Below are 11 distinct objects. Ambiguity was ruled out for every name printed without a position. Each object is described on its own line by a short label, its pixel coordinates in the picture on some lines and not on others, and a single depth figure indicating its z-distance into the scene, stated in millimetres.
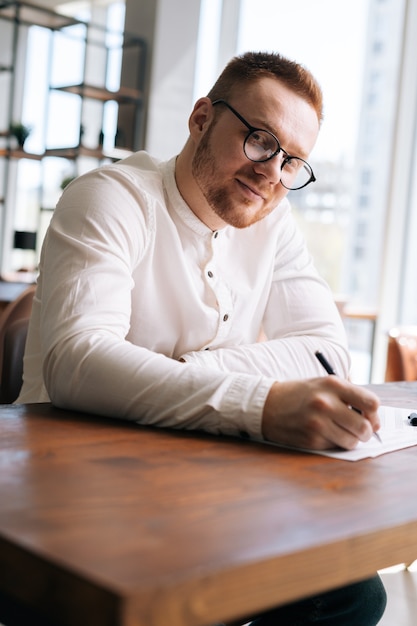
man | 1078
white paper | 1039
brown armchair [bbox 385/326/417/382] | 2842
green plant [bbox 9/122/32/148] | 8125
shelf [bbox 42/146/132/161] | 6477
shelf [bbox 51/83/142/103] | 6324
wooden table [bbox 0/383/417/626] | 553
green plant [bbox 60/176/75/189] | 6520
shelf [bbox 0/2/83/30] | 7516
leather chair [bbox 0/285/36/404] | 1642
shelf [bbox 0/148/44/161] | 8086
